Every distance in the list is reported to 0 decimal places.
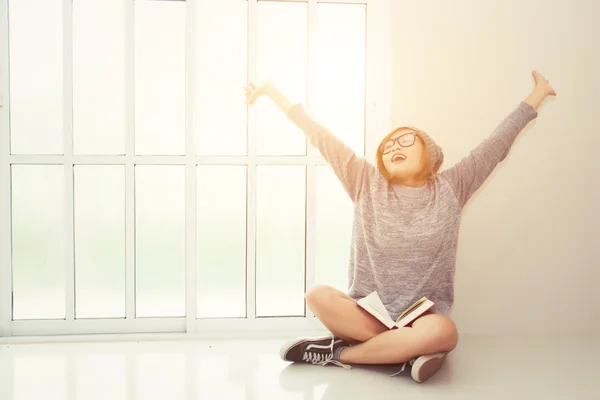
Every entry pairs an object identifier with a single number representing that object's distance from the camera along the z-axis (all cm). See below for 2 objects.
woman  158
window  194
